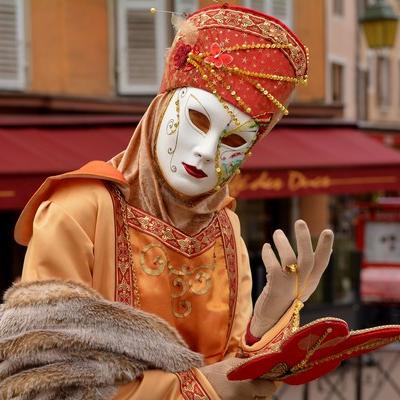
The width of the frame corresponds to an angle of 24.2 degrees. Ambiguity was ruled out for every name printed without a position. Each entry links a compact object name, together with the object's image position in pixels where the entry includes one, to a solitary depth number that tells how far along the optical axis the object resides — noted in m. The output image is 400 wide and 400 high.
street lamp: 10.05
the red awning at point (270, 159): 7.70
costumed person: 2.23
